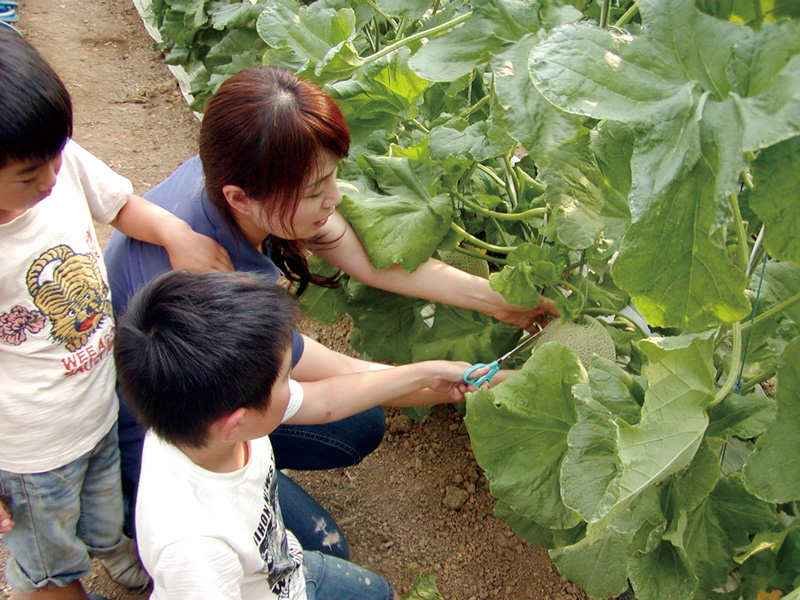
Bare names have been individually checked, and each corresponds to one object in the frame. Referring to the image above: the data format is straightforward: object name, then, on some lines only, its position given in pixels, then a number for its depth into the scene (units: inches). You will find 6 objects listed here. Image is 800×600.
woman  59.6
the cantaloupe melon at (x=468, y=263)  80.3
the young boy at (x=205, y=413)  48.9
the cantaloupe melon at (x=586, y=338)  61.6
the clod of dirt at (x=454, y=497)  86.9
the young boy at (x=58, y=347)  59.5
